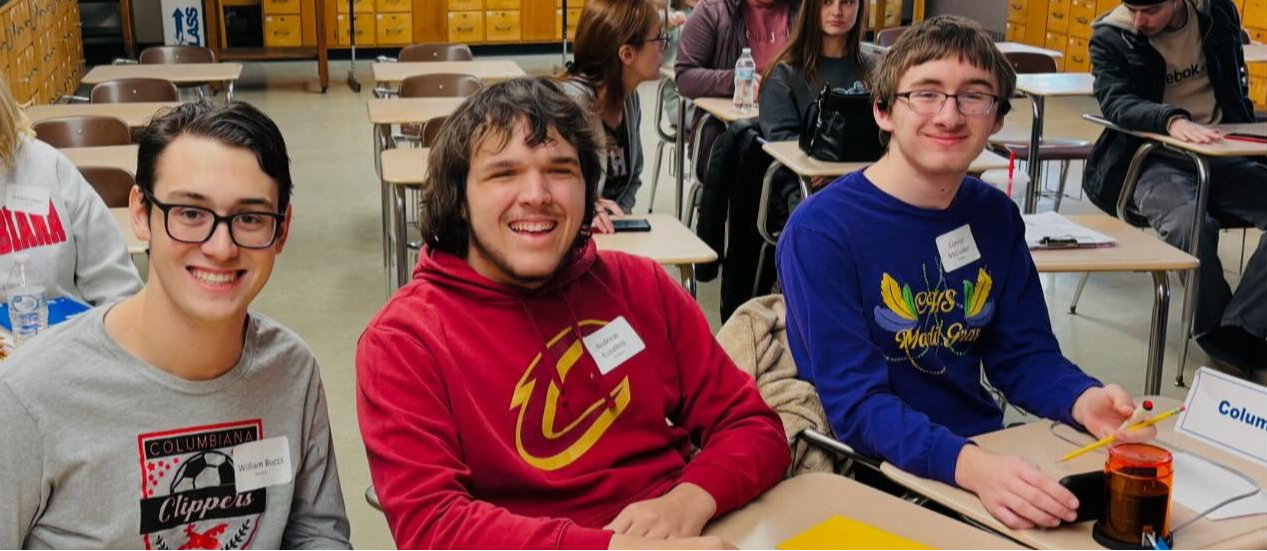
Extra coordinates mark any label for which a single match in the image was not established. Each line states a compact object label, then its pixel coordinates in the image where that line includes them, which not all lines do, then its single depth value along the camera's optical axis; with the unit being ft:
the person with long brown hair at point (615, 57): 12.44
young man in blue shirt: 7.02
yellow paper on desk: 4.63
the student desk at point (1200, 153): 13.88
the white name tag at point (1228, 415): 6.32
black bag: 13.05
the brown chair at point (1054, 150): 17.80
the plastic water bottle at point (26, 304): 8.39
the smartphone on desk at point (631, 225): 11.57
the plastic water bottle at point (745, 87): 16.79
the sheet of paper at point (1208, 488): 5.96
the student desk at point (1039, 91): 17.66
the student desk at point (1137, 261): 10.71
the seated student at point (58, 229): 9.00
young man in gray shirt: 4.97
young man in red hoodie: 5.50
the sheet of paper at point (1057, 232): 11.20
